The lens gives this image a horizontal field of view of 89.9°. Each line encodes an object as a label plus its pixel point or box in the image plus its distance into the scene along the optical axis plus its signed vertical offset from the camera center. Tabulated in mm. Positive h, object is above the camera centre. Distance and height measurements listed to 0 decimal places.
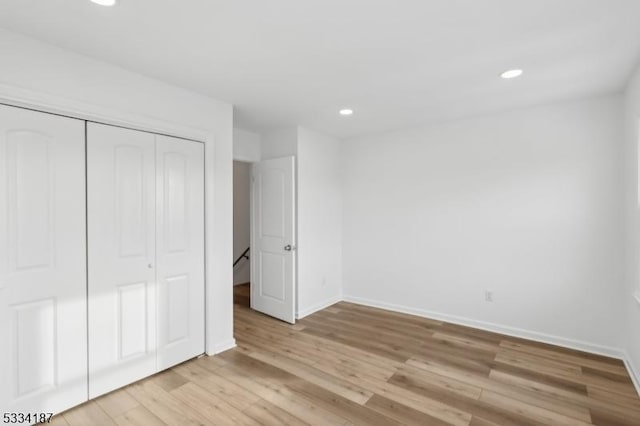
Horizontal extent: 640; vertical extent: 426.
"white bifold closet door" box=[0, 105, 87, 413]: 1973 -334
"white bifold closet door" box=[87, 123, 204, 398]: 2367 -341
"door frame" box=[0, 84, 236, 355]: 2018 +673
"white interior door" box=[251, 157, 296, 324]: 4035 -353
